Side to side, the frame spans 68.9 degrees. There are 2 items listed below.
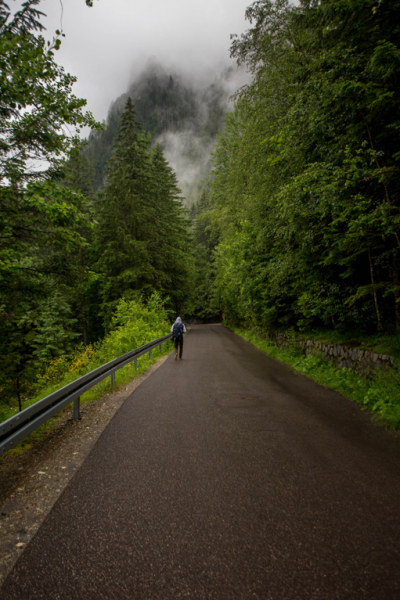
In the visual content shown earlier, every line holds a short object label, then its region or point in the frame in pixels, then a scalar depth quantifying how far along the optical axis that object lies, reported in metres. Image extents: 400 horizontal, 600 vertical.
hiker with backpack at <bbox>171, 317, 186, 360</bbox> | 12.86
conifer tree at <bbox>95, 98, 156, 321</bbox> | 22.66
